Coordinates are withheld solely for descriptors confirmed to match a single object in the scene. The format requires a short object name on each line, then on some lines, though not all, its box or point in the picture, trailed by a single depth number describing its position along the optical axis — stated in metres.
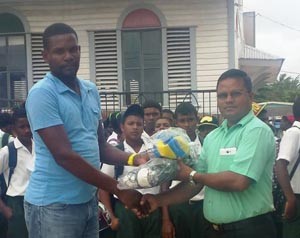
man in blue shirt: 1.93
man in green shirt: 2.19
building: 7.85
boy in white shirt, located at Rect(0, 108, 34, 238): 3.46
